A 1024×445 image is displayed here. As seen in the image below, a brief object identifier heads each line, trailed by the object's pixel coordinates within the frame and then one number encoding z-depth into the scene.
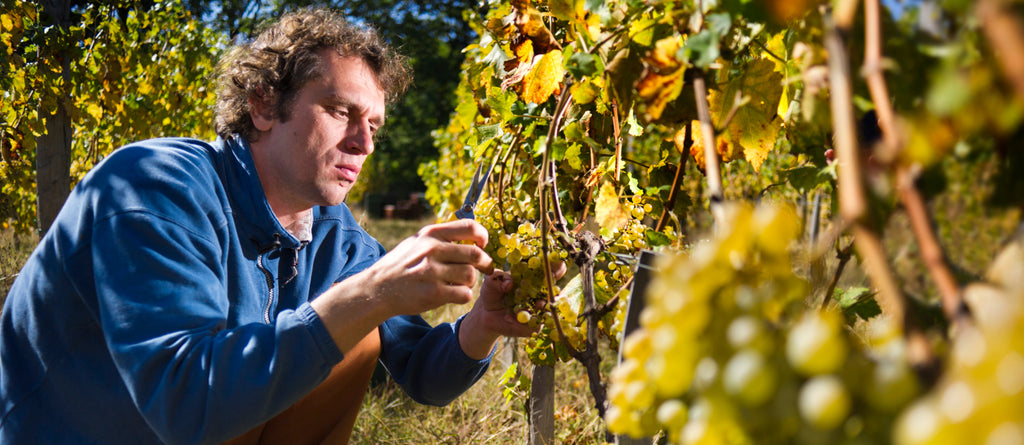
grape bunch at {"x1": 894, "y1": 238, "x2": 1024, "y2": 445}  0.30
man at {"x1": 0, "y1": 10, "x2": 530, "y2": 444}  1.25
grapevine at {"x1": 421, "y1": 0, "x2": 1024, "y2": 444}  0.39
